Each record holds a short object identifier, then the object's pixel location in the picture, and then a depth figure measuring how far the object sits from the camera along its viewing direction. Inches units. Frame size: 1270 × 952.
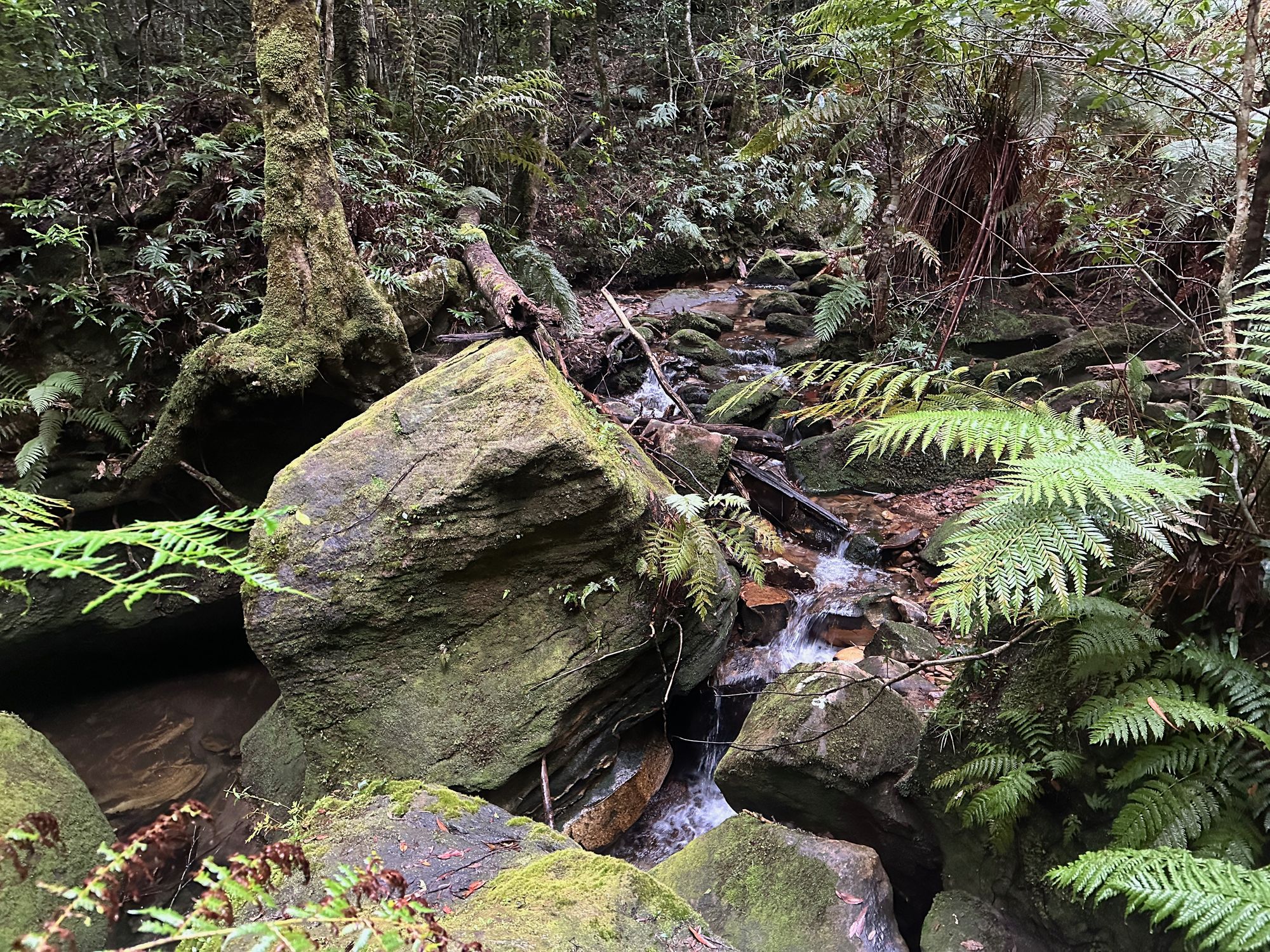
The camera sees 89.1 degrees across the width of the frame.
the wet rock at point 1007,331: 259.1
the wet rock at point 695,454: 211.8
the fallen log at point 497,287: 199.9
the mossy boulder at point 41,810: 102.0
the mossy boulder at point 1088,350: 226.5
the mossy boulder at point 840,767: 113.7
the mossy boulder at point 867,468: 232.4
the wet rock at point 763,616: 183.3
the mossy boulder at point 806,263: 426.6
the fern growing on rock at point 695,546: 140.3
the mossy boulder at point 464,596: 126.3
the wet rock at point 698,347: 330.3
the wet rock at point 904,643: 153.7
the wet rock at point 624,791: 143.8
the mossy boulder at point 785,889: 105.4
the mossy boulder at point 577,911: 66.9
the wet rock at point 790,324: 352.2
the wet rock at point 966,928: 90.7
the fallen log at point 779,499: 219.0
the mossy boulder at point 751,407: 256.4
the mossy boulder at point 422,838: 79.7
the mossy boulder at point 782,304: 382.0
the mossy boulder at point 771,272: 474.6
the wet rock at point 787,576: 195.2
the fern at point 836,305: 245.3
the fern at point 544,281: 271.7
